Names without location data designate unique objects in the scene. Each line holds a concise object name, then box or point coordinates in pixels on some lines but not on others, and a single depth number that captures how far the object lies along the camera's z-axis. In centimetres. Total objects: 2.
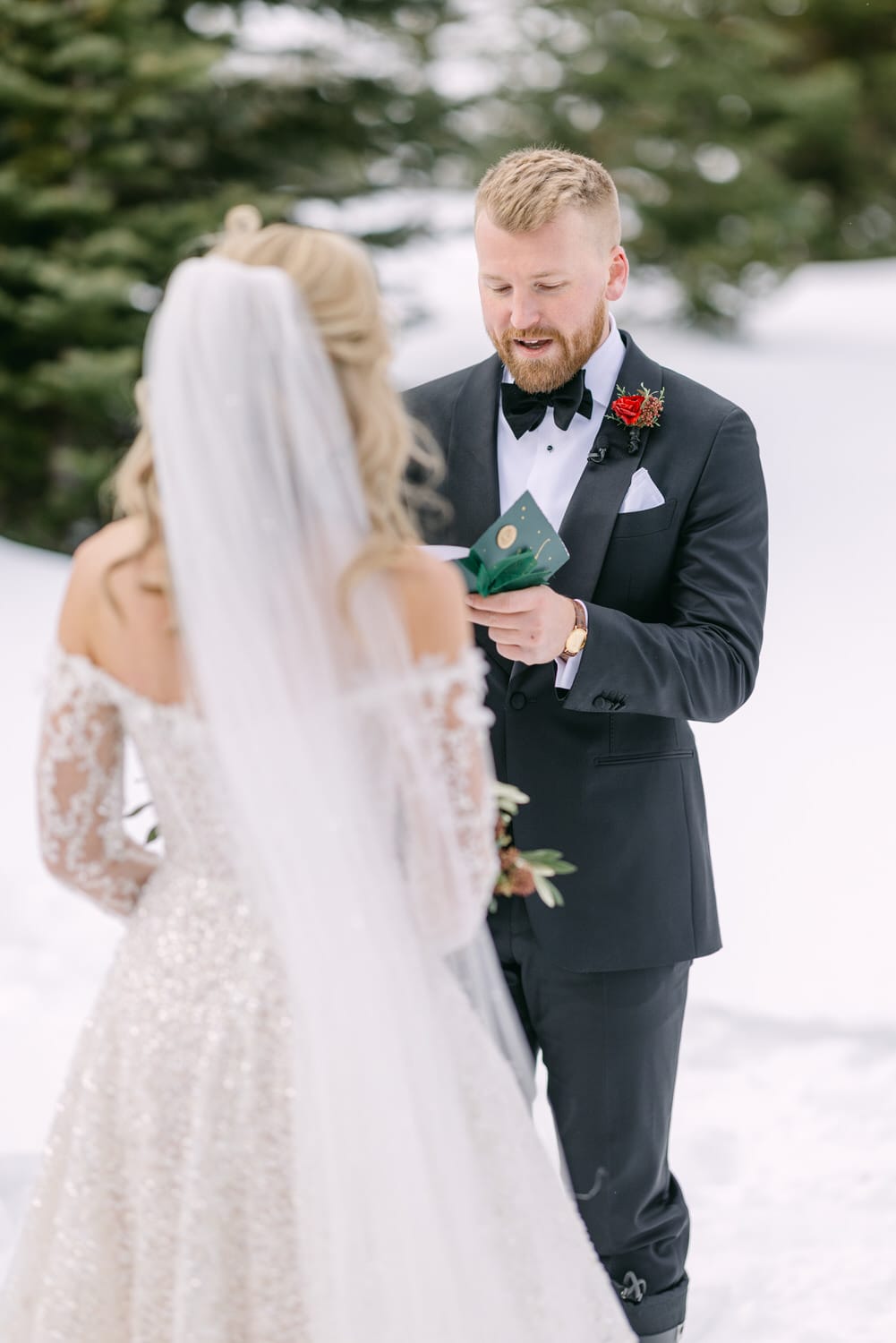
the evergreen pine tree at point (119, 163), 902
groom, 259
